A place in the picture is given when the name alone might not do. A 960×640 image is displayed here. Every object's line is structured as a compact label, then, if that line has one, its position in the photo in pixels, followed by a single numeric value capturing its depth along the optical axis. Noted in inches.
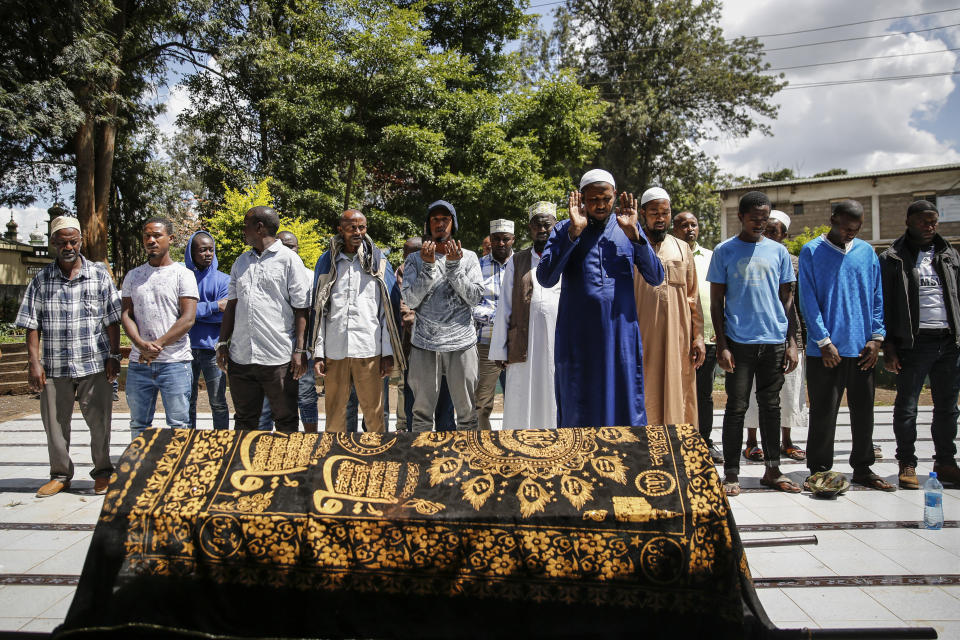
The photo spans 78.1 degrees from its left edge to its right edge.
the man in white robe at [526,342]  167.9
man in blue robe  122.5
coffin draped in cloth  71.4
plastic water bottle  136.6
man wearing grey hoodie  167.8
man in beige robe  152.3
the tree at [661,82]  853.8
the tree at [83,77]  420.2
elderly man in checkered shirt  164.4
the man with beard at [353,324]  167.5
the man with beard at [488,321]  198.7
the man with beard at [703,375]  195.5
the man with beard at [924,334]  169.3
